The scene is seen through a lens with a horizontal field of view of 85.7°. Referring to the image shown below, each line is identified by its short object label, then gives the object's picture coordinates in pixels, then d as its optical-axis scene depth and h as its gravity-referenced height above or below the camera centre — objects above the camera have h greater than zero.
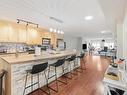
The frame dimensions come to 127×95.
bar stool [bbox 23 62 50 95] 1.53 -0.51
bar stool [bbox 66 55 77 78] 2.75 -0.82
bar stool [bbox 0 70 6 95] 1.47 -0.74
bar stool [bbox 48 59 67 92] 2.06 -0.53
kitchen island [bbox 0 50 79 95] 1.48 -0.61
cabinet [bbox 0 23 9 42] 2.95 +0.64
